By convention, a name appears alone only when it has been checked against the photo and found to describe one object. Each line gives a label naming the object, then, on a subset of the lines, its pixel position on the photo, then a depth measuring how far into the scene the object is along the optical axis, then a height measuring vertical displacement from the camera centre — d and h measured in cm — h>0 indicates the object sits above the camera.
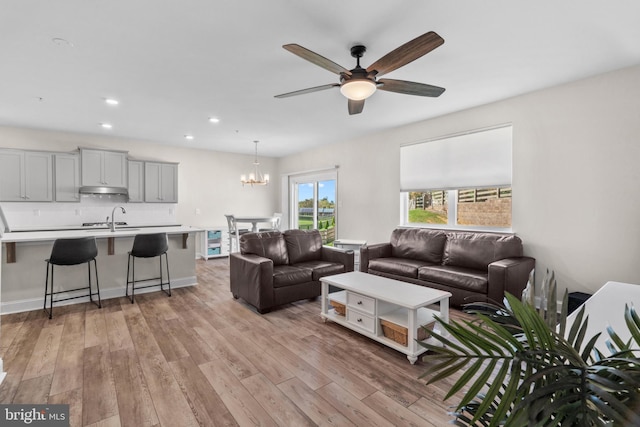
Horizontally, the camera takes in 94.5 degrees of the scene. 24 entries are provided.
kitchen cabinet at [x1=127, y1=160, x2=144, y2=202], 605 +57
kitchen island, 349 -77
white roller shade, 405 +71
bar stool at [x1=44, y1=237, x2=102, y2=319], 334 -52
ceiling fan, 201 +109
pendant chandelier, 791 +97
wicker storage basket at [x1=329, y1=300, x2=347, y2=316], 310 -106
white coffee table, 242 -91
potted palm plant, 54 -34
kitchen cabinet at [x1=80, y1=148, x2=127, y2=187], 559 +80
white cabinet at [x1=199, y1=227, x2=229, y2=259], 691 -82
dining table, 657 -26
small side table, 536 -67
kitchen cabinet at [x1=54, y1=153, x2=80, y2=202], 539 +58
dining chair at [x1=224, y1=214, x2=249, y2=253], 664 -50
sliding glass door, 697 +15
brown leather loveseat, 349 -78
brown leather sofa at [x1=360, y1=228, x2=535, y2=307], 331 -72
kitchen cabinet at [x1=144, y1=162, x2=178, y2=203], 625 +56
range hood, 555 +36
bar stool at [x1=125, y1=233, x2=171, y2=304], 388 -51
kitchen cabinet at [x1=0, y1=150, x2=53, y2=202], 502 +56
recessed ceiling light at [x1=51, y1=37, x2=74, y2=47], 250 +143
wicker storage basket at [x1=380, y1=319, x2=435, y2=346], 247 -106
